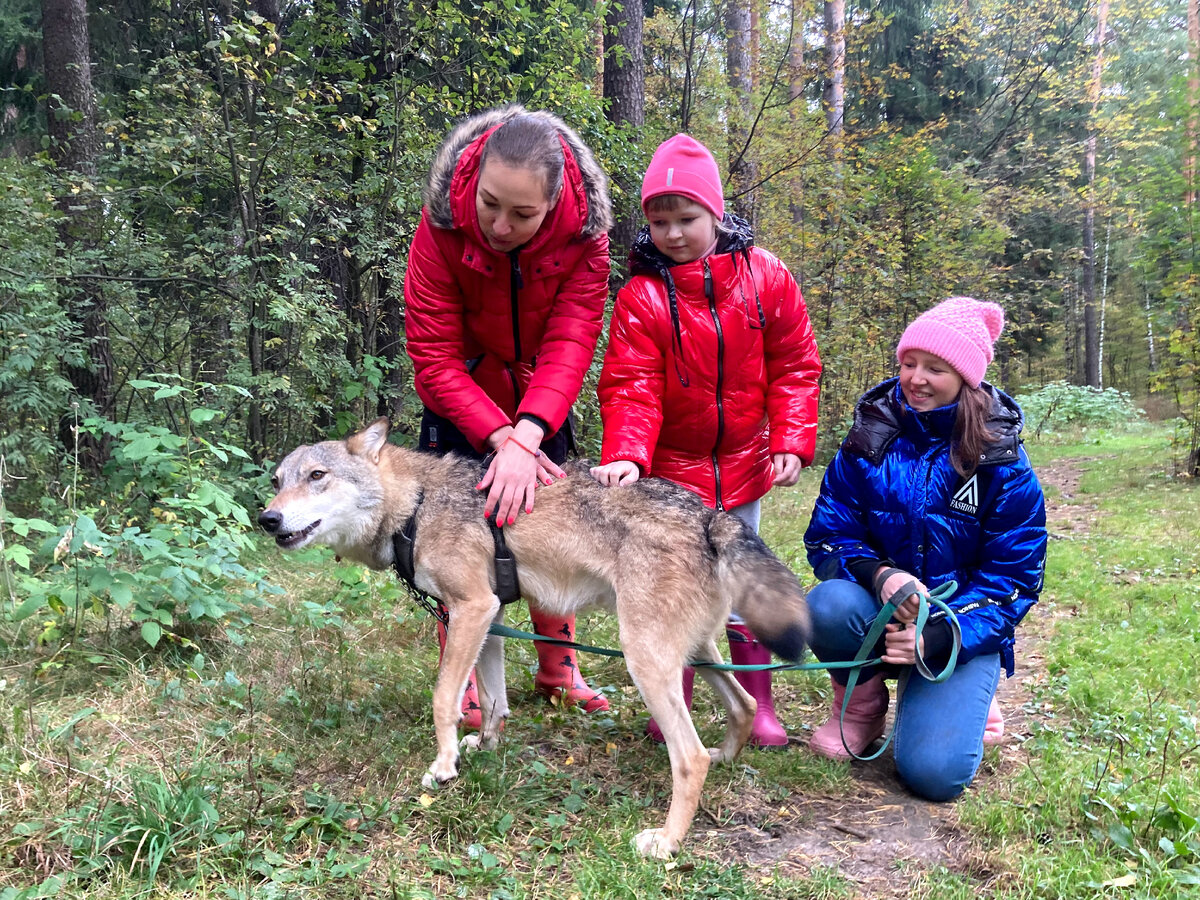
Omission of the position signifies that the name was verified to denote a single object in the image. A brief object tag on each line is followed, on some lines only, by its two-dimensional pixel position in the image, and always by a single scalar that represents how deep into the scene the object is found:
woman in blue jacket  3.45
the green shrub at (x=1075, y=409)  22.09
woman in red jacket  3.28
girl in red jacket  3.59
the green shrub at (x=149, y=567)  3.73
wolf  3.15
